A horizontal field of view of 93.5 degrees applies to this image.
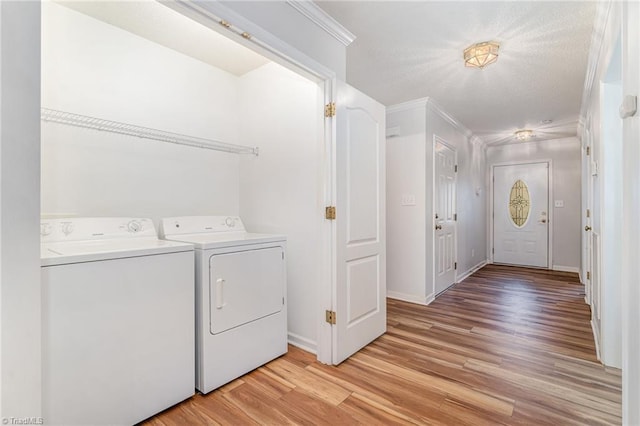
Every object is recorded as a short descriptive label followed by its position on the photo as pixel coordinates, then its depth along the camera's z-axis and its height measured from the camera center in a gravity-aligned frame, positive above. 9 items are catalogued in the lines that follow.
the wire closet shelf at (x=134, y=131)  1.84 +0.58
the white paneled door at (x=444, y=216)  3.81 -0.06
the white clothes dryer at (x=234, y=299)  1.80 -0.57
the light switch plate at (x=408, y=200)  3.61 +0.14
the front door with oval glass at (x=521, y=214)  5.48 -0.05
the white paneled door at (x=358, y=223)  2.14 -0.09
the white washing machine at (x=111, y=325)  1.29 -0.54
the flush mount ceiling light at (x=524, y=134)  4.84 +1.27
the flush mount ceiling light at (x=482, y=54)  2.32 +1.25
